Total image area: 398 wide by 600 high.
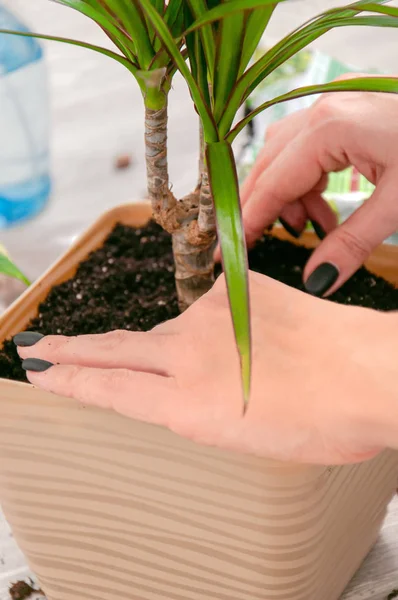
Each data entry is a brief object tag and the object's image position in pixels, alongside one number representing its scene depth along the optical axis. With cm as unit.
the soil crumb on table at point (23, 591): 64
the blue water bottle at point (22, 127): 107
